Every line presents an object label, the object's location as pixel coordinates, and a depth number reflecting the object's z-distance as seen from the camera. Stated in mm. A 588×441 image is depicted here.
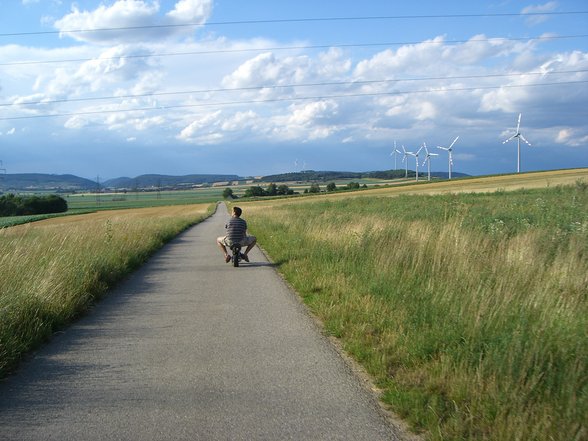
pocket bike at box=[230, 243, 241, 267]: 14164
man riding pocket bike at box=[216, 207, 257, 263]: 14426
